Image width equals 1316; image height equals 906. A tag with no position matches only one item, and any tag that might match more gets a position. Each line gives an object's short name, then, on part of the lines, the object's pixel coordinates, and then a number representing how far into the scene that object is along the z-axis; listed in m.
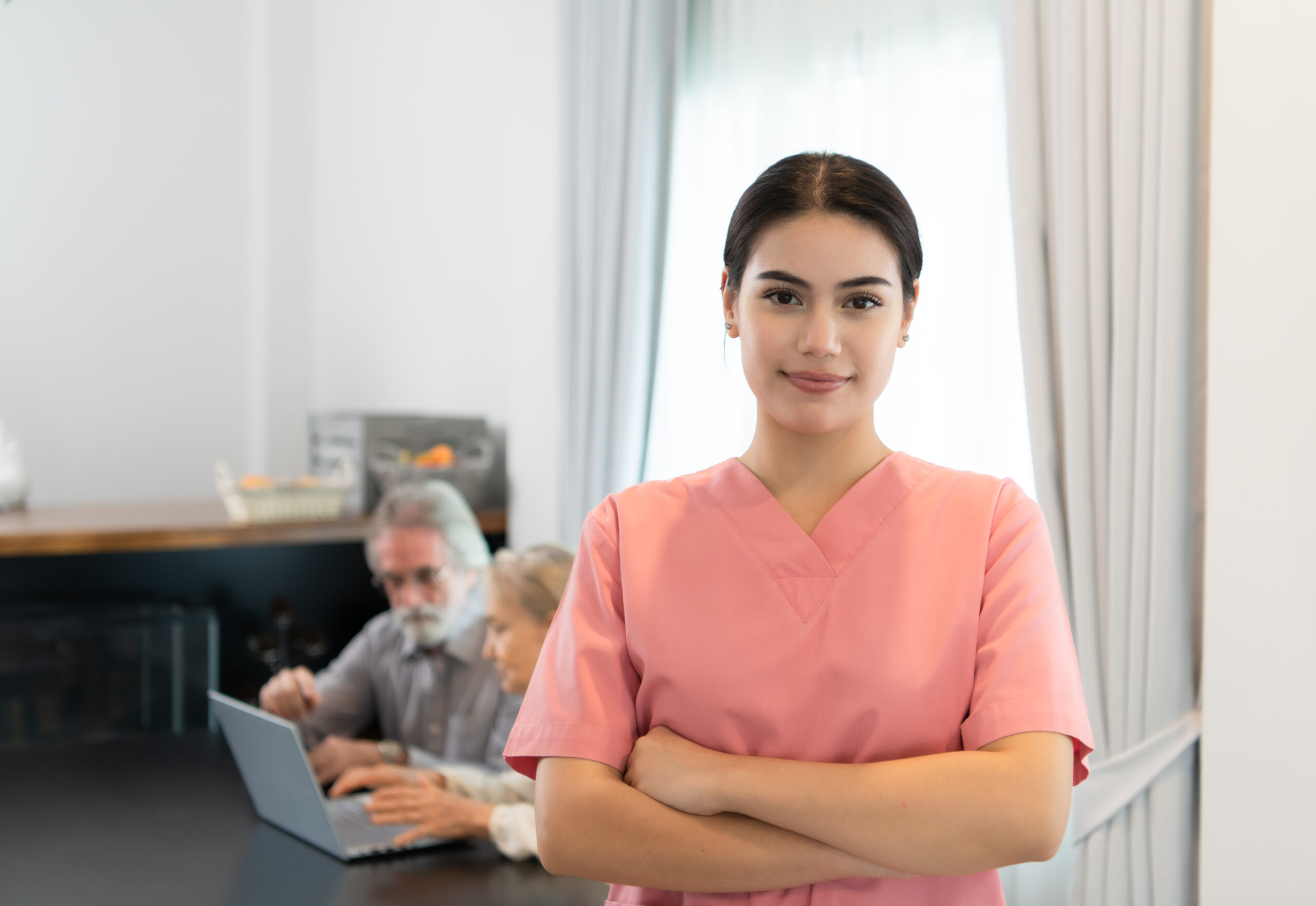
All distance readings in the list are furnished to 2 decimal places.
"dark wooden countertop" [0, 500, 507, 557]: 2.30
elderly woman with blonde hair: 1.45
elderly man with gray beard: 2.02
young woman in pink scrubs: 0.87
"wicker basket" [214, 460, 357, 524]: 2.66
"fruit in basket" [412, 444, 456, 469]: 2.83
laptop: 1.42
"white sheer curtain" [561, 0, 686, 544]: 2.50
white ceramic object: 2.78
